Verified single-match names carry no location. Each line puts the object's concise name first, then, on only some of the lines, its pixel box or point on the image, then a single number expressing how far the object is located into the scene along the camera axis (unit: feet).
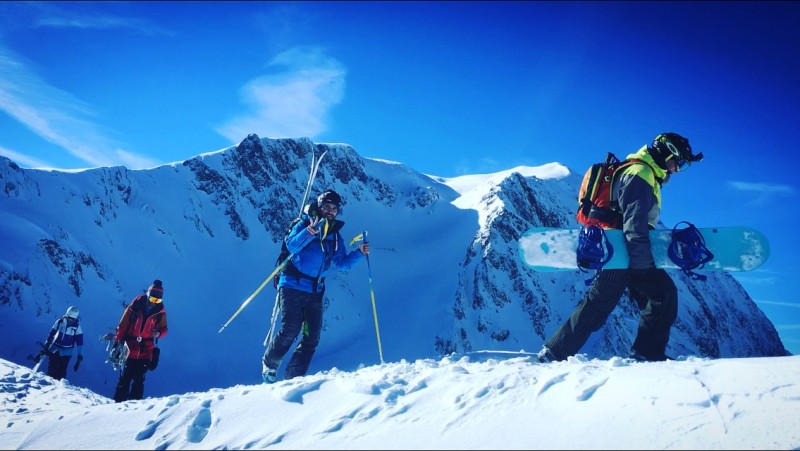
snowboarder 13.33
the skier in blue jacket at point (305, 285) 17.30
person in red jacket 24.02
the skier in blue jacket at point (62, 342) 39.14
